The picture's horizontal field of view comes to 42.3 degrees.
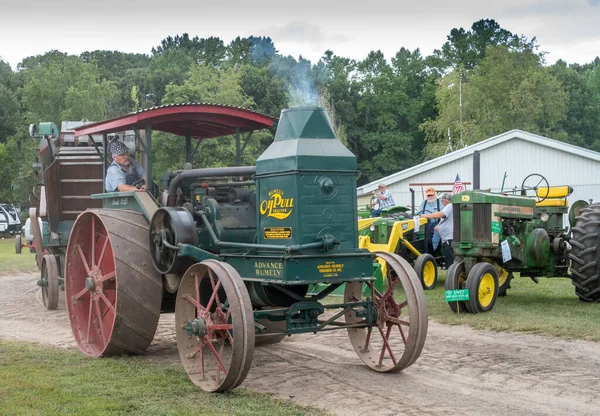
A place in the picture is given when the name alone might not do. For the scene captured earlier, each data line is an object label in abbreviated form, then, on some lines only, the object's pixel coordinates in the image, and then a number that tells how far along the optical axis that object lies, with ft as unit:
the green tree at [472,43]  199.21
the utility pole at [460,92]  137.79
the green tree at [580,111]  171.37
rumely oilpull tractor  18.49
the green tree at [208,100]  77.56
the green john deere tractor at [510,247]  31.78
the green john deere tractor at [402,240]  39.27
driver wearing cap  25.20
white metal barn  77.30
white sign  32.99
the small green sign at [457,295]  30.48
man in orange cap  43.19
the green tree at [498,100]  130.52
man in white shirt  39.88
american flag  49.06
